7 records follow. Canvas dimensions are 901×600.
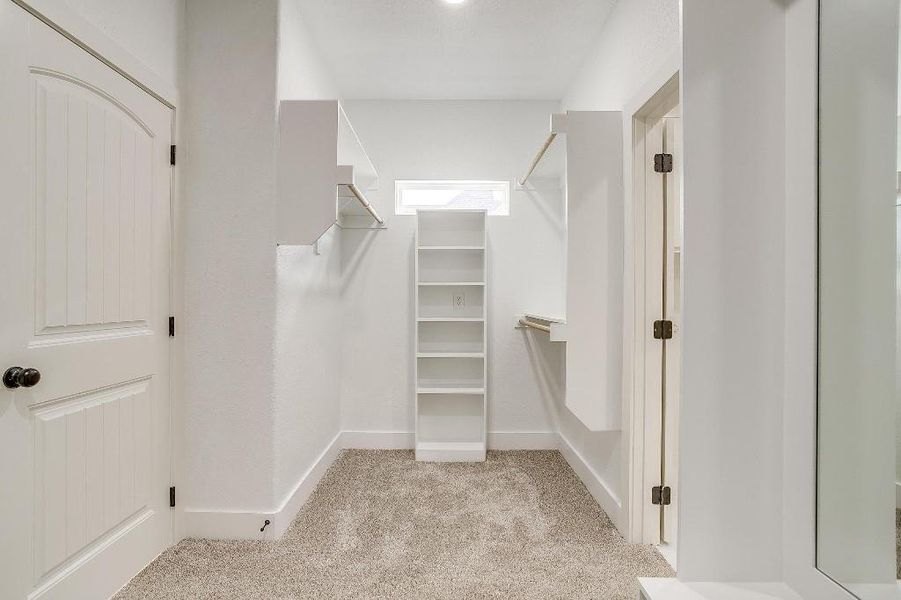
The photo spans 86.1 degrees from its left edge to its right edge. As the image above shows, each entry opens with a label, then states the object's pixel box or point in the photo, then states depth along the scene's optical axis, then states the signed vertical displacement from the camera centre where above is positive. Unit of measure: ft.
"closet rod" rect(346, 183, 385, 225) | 7.79 +1.78
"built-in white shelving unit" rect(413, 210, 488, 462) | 12.25 -0.78
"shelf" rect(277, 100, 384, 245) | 7.52 +1.97
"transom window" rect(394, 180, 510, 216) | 12.57 +2.67
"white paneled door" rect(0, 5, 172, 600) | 4.64 -0.25
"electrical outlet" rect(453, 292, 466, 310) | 12.40 -0.06
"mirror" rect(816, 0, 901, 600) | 2.38 +0.01
